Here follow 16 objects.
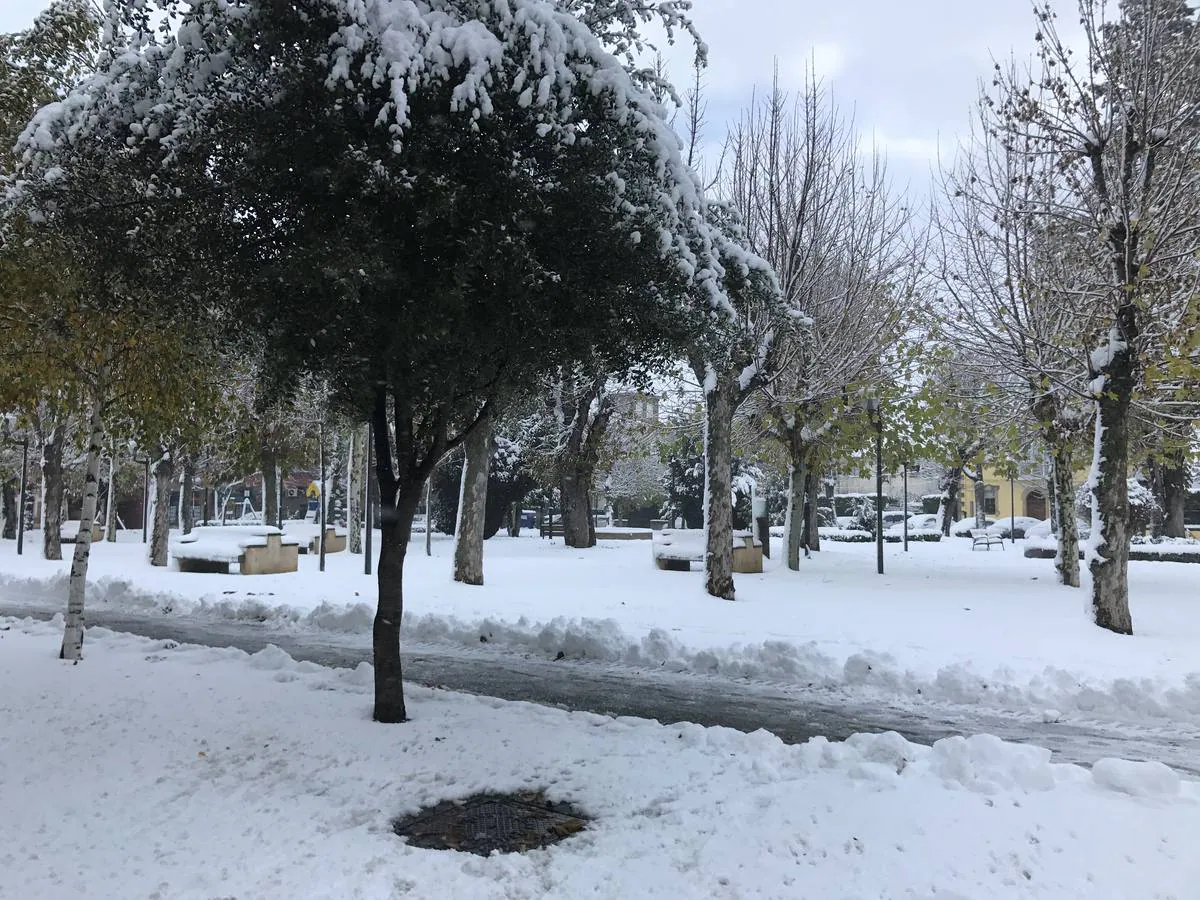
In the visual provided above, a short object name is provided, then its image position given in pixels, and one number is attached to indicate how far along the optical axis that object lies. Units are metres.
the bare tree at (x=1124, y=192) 10.24
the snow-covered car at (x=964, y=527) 44.72
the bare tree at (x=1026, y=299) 11.93
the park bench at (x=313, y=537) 26.39
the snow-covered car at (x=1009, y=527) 42.28
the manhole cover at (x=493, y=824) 4.12
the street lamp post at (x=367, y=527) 16.98
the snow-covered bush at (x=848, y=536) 37.75
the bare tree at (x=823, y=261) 14.62
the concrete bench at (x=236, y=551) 18.14
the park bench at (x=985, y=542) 31.71
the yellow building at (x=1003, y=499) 64.50
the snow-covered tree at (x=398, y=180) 4.93
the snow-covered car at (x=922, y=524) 44.66
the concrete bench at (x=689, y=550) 18.38
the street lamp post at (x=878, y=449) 17.78
